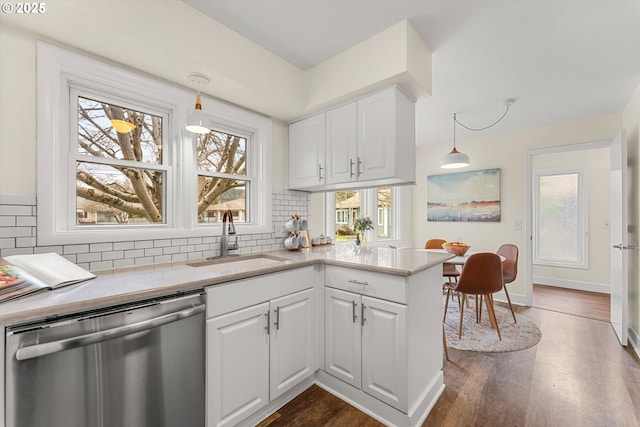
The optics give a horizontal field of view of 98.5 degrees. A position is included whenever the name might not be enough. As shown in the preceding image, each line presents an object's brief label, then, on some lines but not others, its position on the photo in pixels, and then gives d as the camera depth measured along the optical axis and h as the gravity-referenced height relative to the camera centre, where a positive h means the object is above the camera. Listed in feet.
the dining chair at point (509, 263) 10.46 -2.03
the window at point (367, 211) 13.15 +0.04
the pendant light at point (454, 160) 10.58 +1.98
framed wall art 13.60 +0.80
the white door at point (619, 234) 8.44 -0.73
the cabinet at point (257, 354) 4.77 -2.78
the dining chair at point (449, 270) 9.71 -2.16
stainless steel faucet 6.94 -0.58
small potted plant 12.04 -0.59
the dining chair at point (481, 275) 8.48 -1.97
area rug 8.44 -4.12
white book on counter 3.36 -0.84
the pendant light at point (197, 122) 5.66 +1.87
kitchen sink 6.55 -1.27
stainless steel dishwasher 3.11 -2.04
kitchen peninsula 4.77 -2.33
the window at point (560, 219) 14.94 -0.46
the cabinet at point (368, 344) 5.25 -2.75
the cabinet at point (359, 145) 6.61 +1.78
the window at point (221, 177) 7.32 +0.98
